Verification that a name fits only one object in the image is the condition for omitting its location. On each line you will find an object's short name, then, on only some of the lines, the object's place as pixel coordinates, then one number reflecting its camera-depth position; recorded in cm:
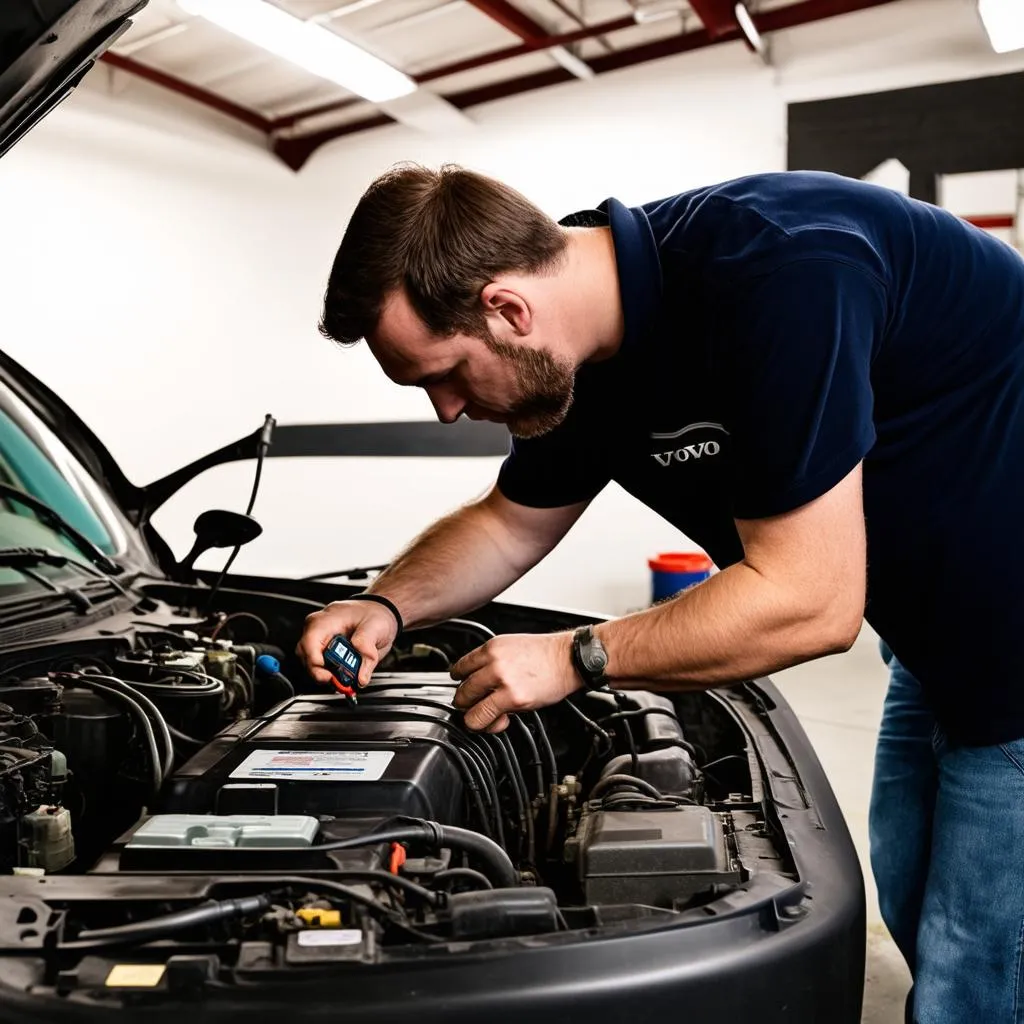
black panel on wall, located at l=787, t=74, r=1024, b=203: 550
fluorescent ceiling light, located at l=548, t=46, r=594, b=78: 648
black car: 95
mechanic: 125
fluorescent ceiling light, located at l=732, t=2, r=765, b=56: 565
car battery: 128
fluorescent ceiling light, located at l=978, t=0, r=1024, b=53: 493
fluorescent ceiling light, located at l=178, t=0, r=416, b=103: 544
